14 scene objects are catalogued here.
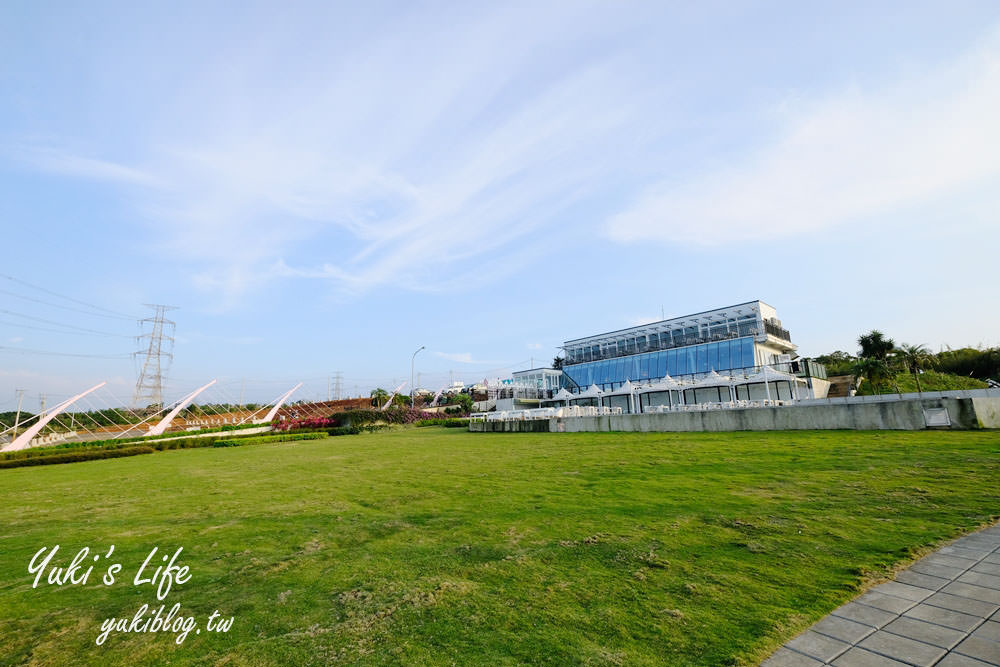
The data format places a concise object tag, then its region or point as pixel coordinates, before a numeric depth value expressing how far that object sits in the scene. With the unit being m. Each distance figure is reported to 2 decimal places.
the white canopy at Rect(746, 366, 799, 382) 29.37
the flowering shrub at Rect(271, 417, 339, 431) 40.59
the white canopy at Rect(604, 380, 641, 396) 32.00
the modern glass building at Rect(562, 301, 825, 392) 45.72
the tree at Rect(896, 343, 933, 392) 38.81
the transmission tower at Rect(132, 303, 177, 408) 64.33
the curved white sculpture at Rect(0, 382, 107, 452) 32.53
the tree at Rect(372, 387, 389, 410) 70.19
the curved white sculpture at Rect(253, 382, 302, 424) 55.89
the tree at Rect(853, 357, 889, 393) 37.97
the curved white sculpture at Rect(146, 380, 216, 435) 40.56
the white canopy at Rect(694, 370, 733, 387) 31.86
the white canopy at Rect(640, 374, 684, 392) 32.16
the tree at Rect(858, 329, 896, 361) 40.03
